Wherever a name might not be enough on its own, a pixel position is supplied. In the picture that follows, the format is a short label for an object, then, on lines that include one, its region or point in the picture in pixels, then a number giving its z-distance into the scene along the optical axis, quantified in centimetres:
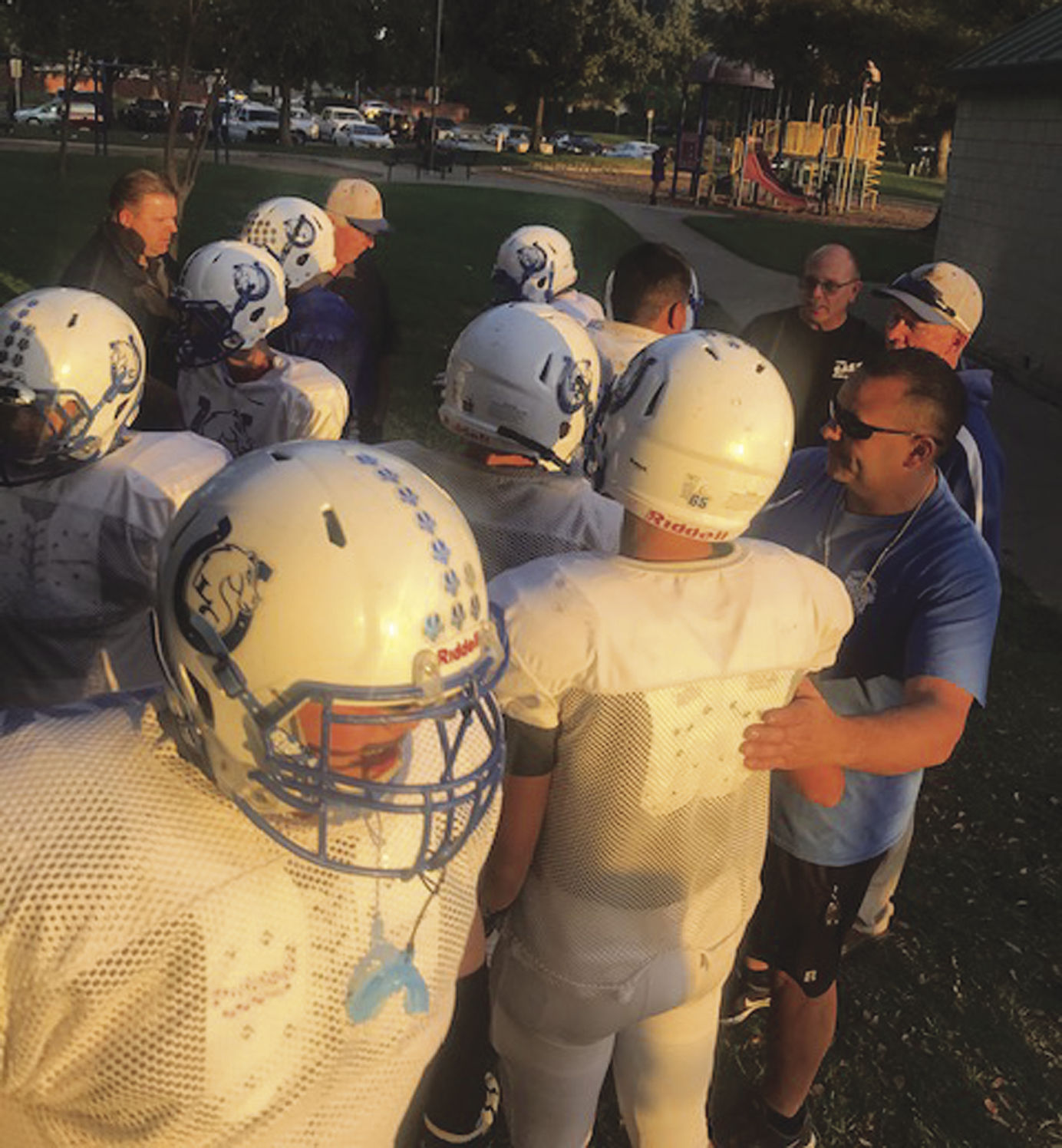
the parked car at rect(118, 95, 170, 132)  4869
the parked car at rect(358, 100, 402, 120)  6744
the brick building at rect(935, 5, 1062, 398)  1627
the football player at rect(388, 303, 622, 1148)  335
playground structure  3547
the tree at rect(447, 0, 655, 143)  5934
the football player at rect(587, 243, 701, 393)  529
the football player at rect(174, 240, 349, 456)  458
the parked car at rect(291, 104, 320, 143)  5375
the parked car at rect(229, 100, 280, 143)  5128
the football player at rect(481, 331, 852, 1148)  239
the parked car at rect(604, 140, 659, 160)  5891
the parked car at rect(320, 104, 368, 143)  5485
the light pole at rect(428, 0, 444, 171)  4125
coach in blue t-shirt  319
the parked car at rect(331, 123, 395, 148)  5297
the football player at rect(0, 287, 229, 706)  299
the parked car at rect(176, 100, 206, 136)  4144
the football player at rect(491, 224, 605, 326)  686
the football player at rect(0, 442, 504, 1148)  153
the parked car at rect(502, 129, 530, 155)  5950
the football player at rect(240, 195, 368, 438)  596
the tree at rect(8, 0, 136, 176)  1942
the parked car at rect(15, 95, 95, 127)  4672
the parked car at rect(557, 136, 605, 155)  6160
